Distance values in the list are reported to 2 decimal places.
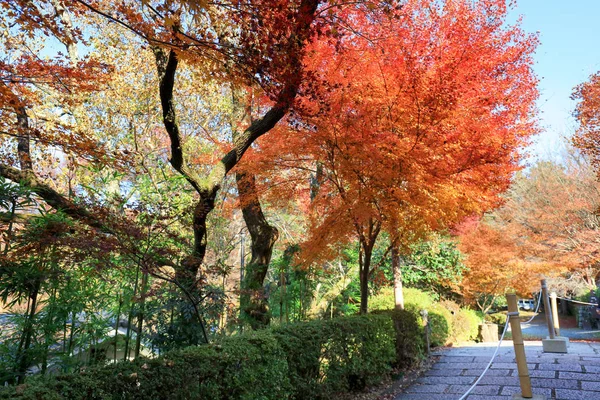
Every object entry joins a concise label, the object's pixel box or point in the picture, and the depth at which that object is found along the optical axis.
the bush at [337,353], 4.56
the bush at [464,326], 12.62
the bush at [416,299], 11.09
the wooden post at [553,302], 9.23
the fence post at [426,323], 8.53
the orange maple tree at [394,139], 6.45
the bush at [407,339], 7.21
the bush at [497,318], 18.27
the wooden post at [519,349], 3.79
